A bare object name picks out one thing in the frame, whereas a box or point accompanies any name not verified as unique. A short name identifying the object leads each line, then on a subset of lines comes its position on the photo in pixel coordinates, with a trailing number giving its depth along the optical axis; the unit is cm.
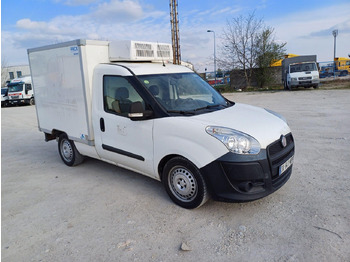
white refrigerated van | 326
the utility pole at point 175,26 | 2456
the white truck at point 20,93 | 2536
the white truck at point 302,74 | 2008
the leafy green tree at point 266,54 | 2600
